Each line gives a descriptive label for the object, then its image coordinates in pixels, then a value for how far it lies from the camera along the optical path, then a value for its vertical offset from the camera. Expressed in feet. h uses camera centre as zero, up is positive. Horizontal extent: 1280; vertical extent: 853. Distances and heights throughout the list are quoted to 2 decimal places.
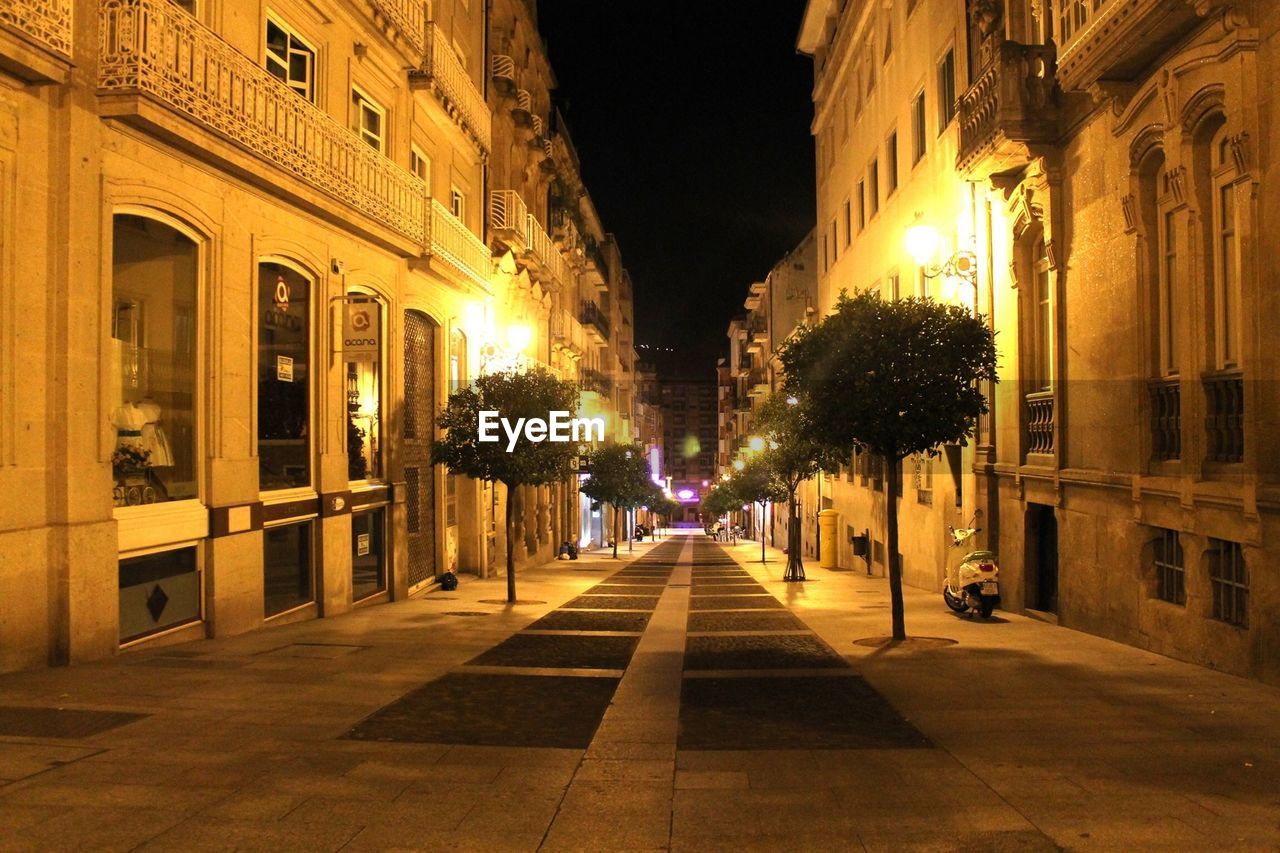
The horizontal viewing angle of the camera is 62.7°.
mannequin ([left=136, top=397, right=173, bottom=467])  38.32 +0.41
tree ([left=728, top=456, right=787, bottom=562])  98.78 -4.35
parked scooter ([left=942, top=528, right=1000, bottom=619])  46.65 -6.57
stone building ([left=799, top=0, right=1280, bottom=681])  31.07 +5.10
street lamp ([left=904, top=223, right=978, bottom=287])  49.36 +9.46
